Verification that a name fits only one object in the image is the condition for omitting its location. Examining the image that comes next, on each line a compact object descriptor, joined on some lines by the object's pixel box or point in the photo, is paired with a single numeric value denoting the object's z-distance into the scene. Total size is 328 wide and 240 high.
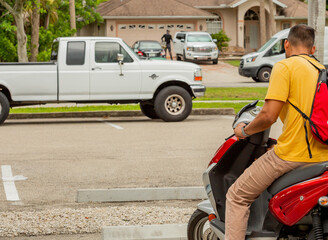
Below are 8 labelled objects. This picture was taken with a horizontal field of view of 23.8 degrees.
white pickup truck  17.33
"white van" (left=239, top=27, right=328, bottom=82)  34.81
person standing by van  47.91
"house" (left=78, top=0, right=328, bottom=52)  55.00
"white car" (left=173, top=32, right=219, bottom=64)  47.19
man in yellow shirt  4.73
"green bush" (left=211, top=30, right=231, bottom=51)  55.69
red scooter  4.63
